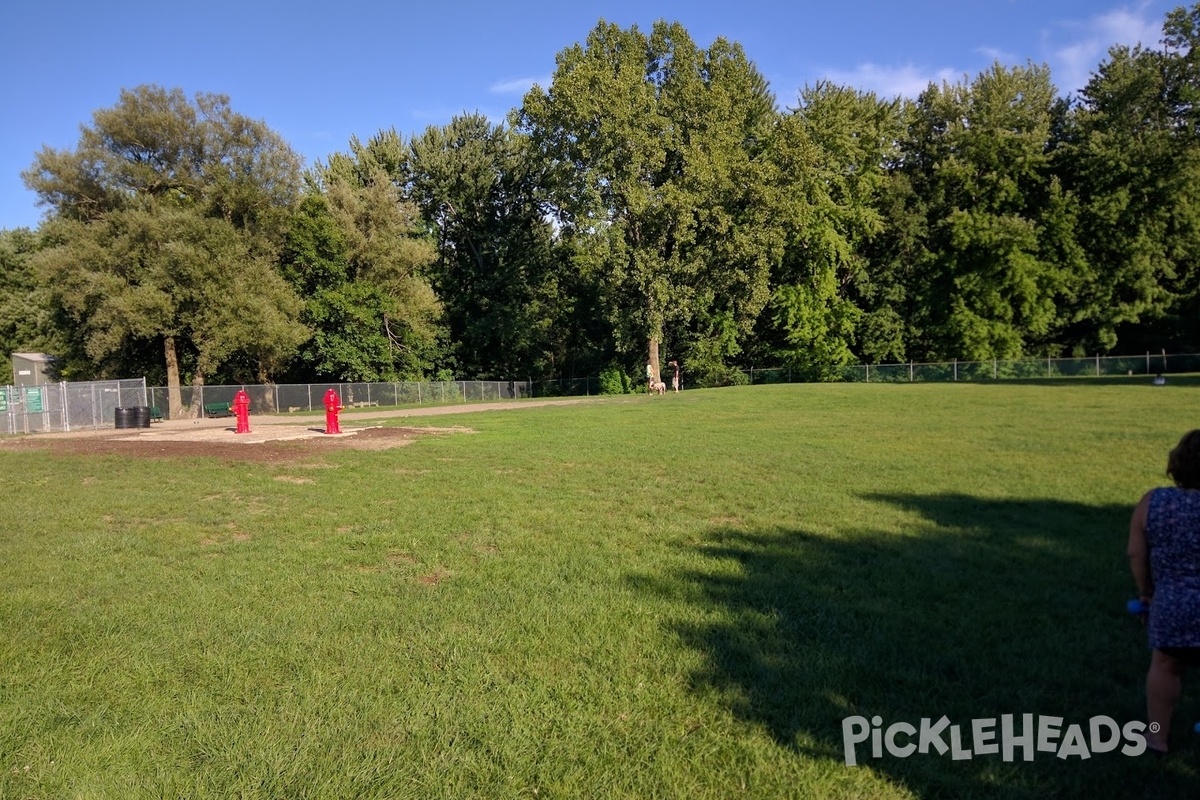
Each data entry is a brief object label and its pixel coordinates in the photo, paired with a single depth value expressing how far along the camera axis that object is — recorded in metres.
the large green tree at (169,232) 33.38
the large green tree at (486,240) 50.75
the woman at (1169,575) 3.09
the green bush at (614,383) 47.55
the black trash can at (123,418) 26.98
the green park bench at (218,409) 35.56
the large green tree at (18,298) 53.59
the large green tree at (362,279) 42.47
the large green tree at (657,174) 40.50
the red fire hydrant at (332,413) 19.23
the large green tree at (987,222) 48.22
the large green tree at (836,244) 49.38
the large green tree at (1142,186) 46.84
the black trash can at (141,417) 27.48
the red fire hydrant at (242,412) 21.31
